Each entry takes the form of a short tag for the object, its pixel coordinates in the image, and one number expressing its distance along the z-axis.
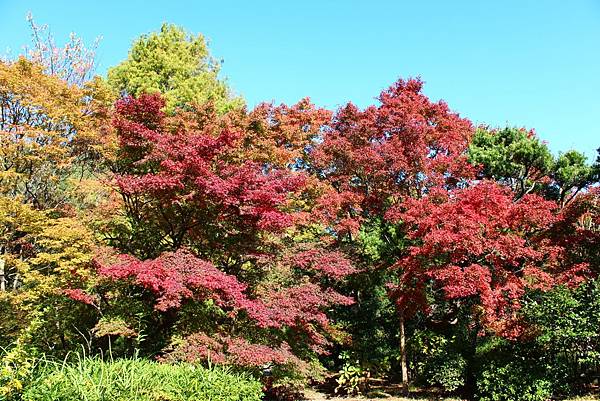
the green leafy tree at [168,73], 17.47
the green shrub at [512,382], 10.24
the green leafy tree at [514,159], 13.02
